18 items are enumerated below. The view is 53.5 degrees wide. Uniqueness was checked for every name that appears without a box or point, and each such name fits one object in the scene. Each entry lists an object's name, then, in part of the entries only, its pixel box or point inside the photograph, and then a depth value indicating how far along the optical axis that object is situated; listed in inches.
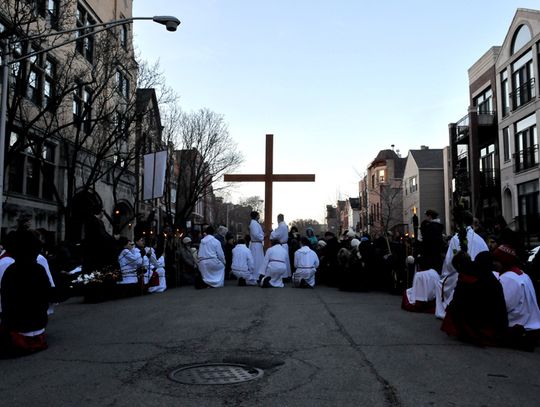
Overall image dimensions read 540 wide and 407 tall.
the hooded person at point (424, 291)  409.1
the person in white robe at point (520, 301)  289.6
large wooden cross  857.5
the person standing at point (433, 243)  424.8
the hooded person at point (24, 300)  274.7
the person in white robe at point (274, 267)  605.6
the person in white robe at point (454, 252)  347.6
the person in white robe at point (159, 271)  574.2
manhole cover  215.3
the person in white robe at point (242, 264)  641.0
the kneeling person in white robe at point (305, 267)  602.9
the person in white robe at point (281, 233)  642.3
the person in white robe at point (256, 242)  692.1
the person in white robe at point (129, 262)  524.1
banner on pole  647.8
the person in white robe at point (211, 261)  608.4
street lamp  533.0
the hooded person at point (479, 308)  283.6
